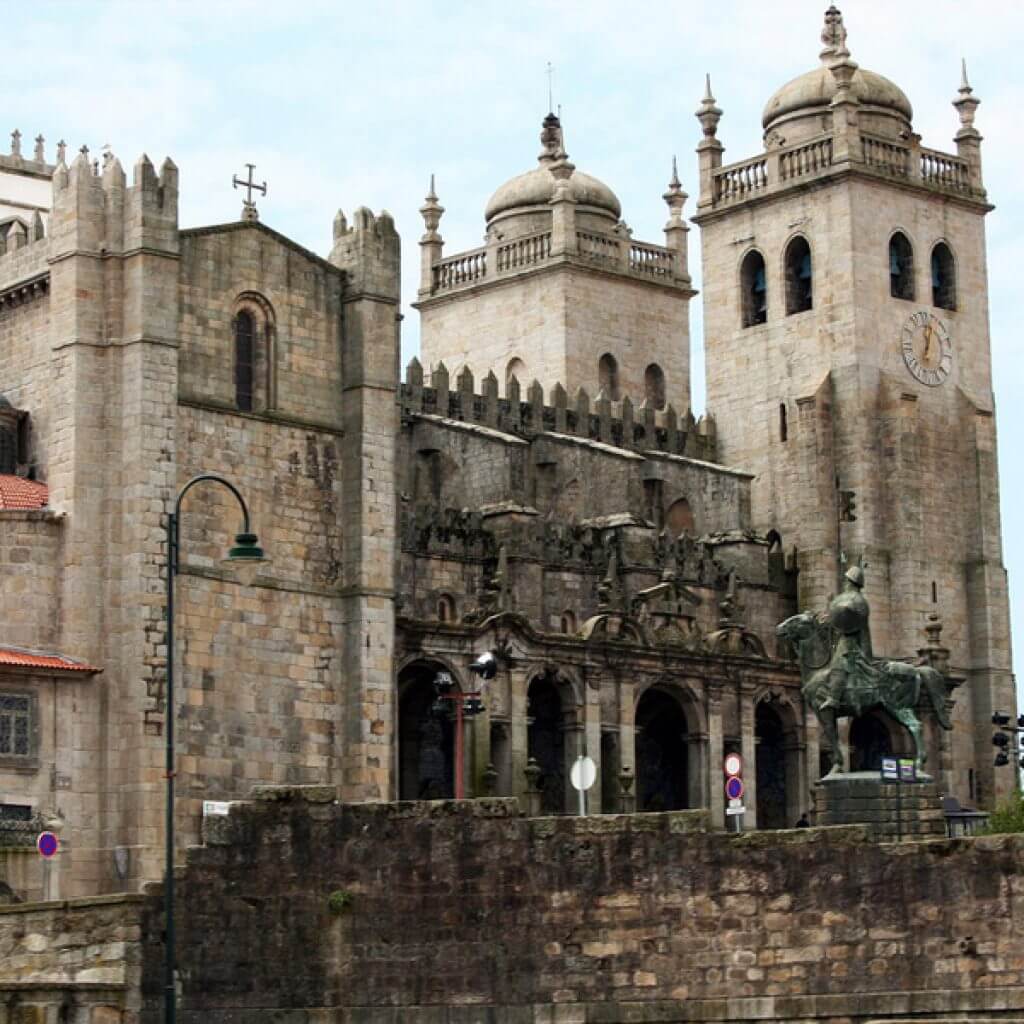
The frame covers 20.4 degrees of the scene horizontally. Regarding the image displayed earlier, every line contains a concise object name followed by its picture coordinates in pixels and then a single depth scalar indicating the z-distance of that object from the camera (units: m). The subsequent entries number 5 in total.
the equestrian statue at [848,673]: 53.12
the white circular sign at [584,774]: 53.53
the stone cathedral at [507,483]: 61.16
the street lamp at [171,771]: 43.09
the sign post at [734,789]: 53.91
